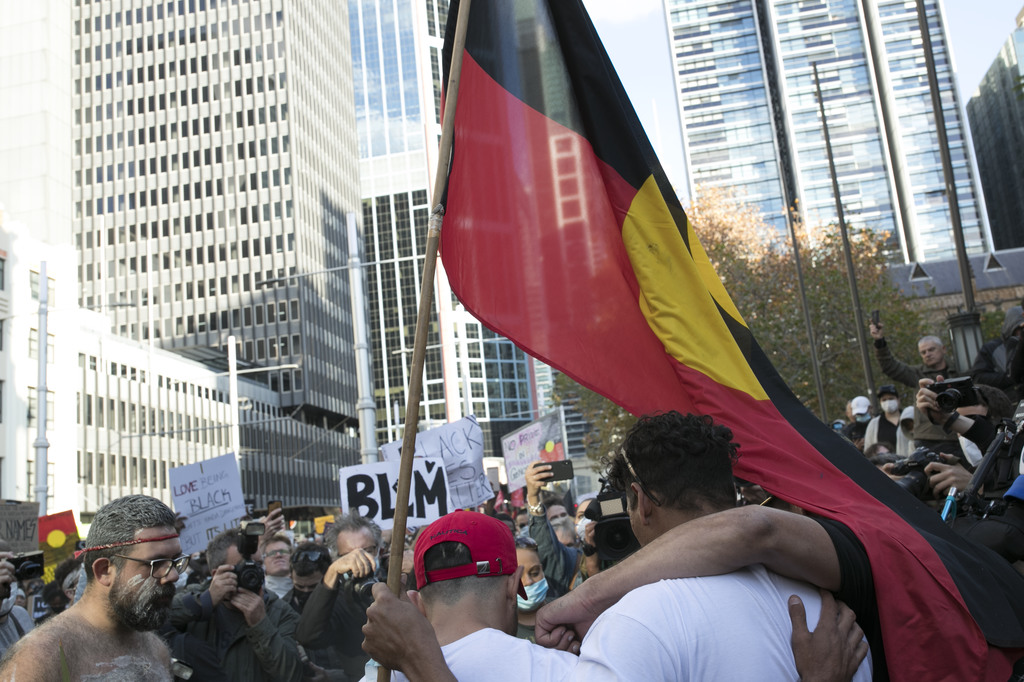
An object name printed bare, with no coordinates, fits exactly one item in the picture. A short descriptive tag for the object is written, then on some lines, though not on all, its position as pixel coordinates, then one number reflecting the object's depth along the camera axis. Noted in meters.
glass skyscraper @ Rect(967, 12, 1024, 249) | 89.62
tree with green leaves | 32.75
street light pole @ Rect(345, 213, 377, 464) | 17.28
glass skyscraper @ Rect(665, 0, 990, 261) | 103.31
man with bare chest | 3.32
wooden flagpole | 2.78
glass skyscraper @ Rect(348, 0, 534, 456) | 132.88
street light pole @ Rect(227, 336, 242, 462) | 37.96
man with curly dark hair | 2.08
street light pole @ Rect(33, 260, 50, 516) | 26.89
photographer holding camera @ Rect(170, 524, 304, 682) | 4.85
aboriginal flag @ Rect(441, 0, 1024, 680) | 3.44
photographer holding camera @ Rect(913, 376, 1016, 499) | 3.85
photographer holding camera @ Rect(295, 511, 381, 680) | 5.35
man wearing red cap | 2.44
